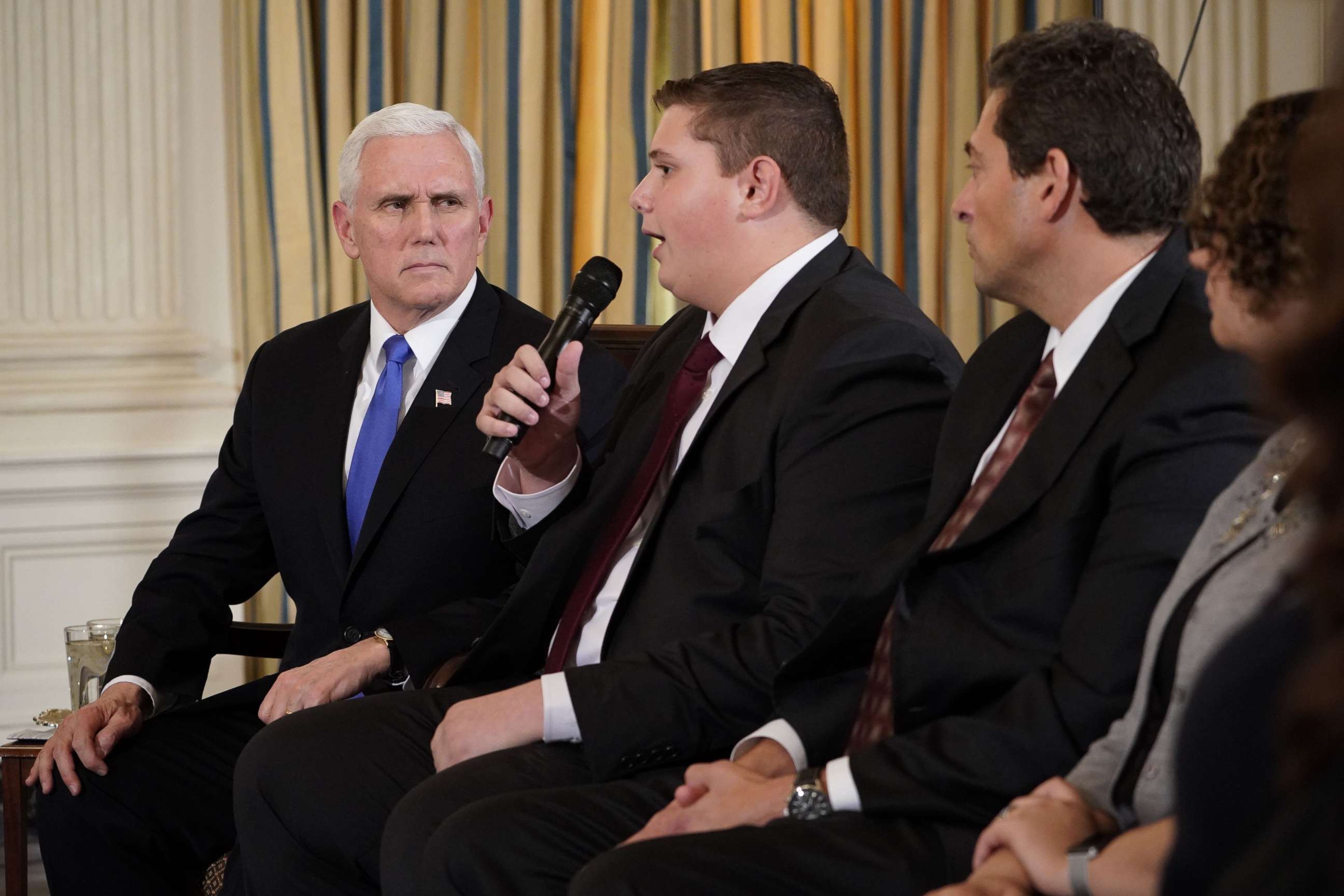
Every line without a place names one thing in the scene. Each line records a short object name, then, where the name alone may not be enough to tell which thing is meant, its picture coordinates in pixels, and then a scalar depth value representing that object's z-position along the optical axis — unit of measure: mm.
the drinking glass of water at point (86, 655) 5960
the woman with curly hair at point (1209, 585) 4941
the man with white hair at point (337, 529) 5758
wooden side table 5810
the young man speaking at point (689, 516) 5399
